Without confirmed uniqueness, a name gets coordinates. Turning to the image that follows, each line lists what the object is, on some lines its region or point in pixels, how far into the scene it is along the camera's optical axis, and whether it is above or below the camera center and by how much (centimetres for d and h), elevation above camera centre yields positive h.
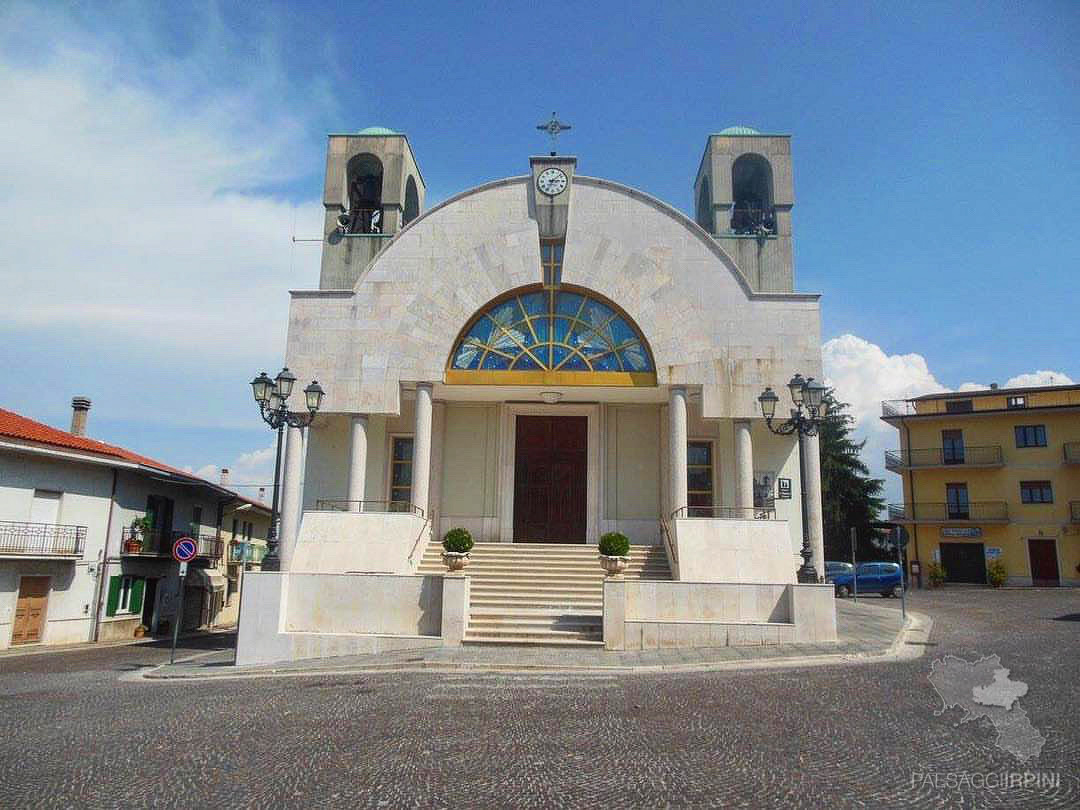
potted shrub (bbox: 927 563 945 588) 3628 -151
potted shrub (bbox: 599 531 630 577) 1380 -30
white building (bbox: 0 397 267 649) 2127 -43
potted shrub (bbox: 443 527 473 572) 1424 -29
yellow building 3609 +324
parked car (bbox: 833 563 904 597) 2939 -149
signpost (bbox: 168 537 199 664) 1445 -48
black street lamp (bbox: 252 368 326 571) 1436 +247
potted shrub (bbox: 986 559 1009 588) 3453 -129
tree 4566 +255
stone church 1848 +392
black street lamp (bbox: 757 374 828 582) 1399 +261
